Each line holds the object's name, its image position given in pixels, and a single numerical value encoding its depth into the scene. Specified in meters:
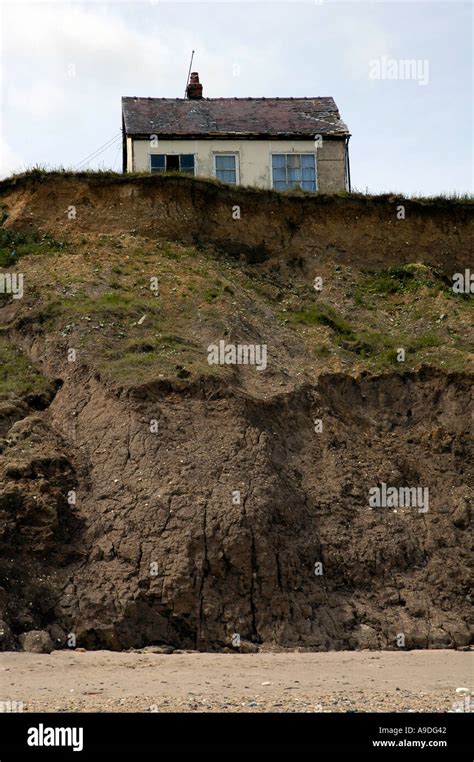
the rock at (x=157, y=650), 23.50
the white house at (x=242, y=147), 35.50
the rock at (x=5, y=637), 22.97
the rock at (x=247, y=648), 23.97
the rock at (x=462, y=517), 27.20
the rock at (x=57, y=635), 23.69
